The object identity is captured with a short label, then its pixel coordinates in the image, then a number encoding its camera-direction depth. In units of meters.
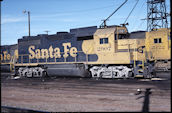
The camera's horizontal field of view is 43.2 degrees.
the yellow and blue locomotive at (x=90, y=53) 15.54
